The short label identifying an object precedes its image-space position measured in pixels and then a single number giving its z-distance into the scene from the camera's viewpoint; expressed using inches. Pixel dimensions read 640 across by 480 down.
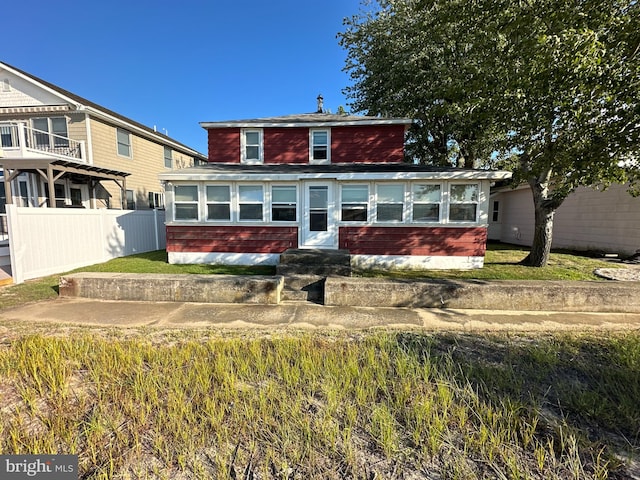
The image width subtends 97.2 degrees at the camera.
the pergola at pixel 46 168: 407.2
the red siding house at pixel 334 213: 352.5
